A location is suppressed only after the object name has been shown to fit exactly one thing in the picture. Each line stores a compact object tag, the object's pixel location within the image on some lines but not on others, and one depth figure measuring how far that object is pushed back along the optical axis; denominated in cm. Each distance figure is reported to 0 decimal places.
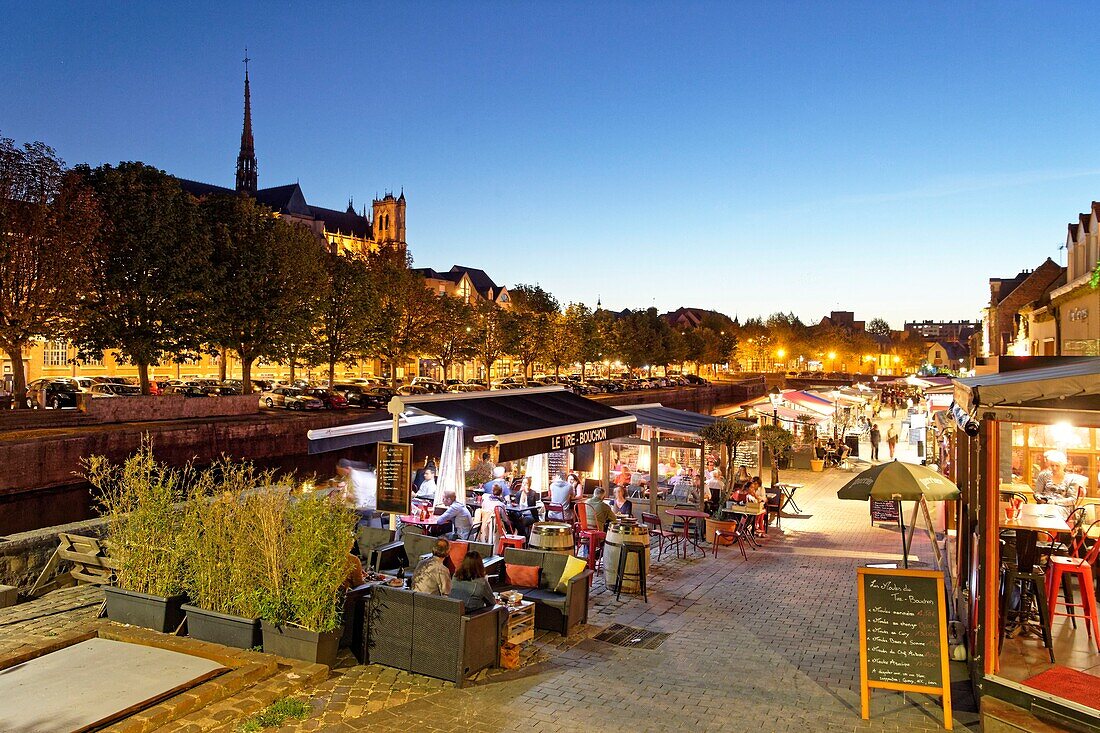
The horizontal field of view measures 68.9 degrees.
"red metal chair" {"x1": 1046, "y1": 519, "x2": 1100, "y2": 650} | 744
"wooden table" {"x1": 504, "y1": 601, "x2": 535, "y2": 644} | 812
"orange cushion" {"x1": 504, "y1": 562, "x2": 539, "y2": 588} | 963
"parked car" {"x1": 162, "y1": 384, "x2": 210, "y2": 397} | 4375
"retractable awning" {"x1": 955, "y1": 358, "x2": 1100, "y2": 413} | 580
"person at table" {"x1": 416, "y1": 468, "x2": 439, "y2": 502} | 1555
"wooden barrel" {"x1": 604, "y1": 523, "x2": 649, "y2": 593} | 1109
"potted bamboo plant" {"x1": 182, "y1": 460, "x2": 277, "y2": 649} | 763
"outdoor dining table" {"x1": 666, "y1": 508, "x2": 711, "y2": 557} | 1409
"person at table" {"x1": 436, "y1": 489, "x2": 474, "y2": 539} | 1273
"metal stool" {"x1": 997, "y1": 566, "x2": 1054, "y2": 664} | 708
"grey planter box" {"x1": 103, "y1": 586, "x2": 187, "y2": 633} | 799
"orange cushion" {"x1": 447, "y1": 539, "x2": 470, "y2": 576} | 1012
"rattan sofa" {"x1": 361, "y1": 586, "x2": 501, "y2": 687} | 732
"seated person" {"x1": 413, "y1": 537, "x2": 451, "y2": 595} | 804
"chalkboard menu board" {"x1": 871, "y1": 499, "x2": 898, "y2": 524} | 1778
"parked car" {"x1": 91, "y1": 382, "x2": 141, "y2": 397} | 4238
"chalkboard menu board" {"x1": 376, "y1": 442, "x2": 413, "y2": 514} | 1130
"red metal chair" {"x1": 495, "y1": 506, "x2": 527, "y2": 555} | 1196
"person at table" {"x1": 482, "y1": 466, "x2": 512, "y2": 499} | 1466
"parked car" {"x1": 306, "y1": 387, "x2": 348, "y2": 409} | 4388
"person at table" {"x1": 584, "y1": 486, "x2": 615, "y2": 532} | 1338
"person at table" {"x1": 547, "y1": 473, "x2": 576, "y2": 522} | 1550
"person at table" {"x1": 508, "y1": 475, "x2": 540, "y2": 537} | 1425
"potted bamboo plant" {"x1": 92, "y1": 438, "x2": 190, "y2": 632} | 808
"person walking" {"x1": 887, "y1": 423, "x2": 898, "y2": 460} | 3178
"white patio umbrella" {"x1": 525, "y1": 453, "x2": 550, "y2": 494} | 1784
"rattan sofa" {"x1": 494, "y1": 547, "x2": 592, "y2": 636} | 898
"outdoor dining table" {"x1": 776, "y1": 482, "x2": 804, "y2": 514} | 1889
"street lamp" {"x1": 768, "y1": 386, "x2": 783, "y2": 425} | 2351
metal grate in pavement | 879
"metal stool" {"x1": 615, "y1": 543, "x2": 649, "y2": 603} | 1099
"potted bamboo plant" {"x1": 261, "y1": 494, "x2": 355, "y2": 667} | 733
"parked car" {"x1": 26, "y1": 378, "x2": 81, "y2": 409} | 3712
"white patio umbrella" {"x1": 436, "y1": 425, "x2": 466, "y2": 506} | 1303
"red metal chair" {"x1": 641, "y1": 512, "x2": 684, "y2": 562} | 1478
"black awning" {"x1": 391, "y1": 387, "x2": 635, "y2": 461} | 1327
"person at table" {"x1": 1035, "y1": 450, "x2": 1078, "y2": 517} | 1191
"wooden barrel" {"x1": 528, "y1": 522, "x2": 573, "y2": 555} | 1102
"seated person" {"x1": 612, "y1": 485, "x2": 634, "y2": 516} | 1575
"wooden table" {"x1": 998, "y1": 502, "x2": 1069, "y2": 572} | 810
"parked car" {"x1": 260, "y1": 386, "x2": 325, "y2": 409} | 4297
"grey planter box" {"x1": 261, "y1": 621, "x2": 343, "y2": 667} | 730
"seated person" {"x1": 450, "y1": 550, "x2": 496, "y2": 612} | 785
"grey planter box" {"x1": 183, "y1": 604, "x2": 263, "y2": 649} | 756
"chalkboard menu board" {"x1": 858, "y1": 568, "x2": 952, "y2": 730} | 668
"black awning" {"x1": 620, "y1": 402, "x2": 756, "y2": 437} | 1777
